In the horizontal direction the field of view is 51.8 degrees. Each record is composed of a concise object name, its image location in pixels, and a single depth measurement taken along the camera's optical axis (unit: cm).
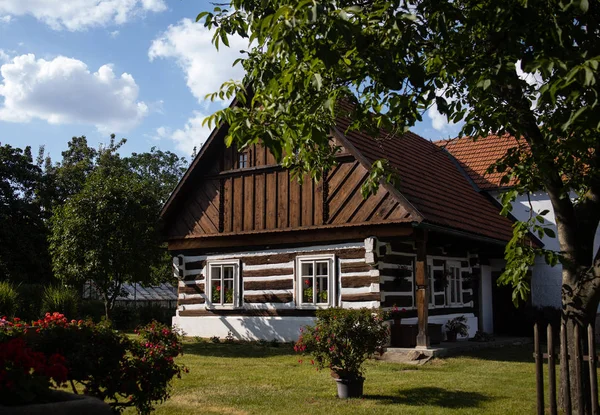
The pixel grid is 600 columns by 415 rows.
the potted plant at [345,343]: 920
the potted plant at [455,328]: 1656
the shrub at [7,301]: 1469
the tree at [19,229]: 2886
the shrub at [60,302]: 1786
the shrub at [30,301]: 1634
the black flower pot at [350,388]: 925
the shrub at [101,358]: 593
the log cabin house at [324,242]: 1498
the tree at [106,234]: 1767
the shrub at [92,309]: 2372
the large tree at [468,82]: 539
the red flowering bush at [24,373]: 455
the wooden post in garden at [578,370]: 684
